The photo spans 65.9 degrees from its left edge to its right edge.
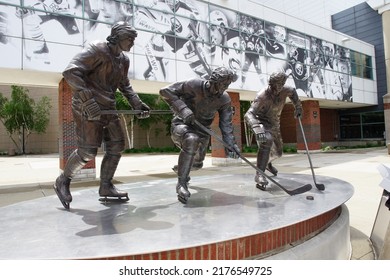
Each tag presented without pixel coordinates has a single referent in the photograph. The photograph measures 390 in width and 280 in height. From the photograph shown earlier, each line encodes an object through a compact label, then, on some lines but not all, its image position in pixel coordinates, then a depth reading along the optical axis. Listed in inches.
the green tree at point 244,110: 999.0
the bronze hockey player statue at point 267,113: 169.6
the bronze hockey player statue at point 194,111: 140.6
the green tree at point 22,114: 1235.9
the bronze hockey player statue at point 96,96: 122.8
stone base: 83.7
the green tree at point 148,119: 1057.5
